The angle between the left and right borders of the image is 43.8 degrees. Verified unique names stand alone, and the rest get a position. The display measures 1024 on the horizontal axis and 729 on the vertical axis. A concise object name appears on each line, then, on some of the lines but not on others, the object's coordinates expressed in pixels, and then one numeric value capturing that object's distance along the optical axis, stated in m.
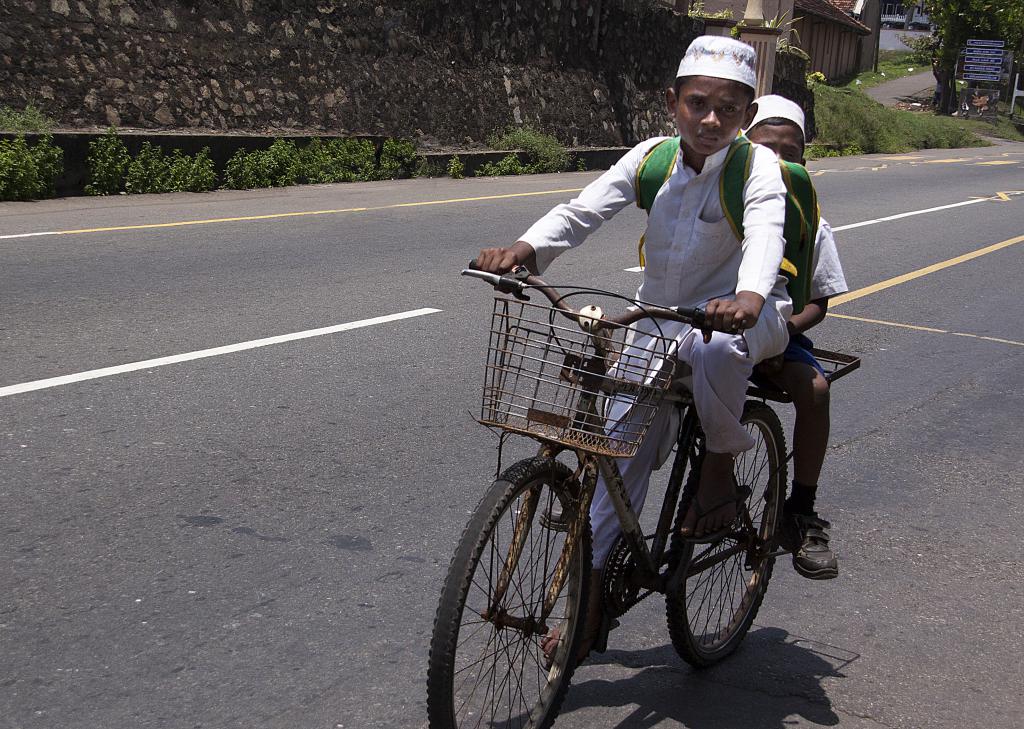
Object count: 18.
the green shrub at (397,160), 18.45
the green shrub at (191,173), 14.83
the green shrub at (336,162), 17.00
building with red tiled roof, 61.03
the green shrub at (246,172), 15.64
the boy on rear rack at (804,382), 3.73
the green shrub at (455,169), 19.44
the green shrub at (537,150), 21.70
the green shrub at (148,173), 14.38
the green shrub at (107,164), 14.06
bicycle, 2.84
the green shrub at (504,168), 20.30
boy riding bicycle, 3.15
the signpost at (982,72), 61.50
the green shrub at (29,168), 12.90
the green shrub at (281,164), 16.20
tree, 64.44
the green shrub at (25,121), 13.84
